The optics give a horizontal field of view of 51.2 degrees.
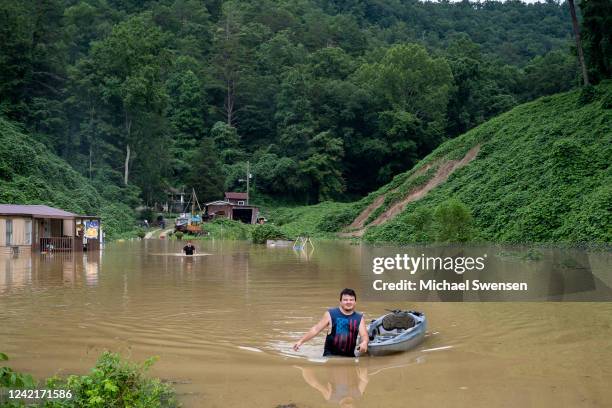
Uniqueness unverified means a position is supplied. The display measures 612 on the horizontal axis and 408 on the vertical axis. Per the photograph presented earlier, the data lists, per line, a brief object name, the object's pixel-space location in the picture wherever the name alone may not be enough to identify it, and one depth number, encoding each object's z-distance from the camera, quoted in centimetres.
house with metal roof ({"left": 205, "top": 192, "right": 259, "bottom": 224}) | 7206
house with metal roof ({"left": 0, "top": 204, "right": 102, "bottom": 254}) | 3222
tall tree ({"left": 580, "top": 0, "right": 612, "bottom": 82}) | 4628
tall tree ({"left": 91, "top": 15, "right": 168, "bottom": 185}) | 6456
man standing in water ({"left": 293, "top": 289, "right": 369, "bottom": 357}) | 976
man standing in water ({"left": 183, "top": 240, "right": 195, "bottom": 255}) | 3294
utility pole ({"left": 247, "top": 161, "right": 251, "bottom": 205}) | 7479
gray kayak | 1084
